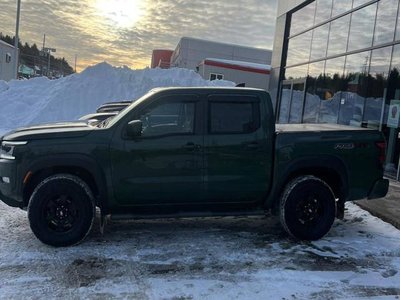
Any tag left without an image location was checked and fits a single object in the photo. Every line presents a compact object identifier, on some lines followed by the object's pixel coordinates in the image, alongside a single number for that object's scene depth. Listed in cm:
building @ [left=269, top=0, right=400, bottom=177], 1130
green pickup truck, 552
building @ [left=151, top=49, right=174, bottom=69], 7544
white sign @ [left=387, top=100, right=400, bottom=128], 1072
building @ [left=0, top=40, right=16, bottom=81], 3950
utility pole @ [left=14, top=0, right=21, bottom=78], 3300
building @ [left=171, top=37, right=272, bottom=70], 5800
